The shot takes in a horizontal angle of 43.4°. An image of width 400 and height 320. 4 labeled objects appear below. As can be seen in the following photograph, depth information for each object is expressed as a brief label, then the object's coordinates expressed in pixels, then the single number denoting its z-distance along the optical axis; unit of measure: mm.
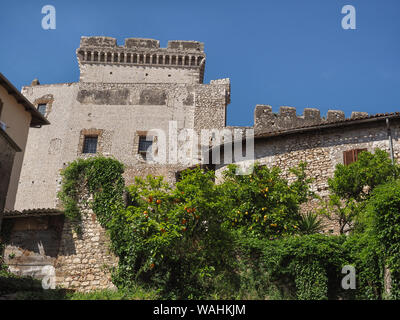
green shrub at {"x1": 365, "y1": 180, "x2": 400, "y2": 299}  10969
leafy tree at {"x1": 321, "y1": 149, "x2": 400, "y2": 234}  15641
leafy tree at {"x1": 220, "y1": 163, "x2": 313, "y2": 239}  15108
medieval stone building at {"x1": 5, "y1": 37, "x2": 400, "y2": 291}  14953
